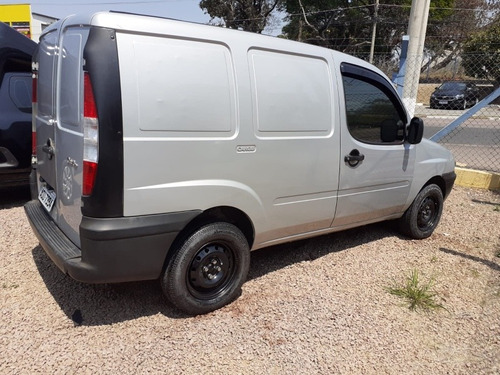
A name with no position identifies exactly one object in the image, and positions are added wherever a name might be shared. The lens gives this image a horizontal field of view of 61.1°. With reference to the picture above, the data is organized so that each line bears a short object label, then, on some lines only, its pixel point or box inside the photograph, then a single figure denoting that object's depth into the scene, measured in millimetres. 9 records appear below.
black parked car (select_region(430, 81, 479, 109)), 19266
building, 32969
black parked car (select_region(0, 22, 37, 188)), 5254
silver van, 2566
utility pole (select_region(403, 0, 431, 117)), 7418
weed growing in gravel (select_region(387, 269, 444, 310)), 3422
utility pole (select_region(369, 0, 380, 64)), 31250
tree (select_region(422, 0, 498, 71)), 37062
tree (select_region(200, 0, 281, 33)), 38562
